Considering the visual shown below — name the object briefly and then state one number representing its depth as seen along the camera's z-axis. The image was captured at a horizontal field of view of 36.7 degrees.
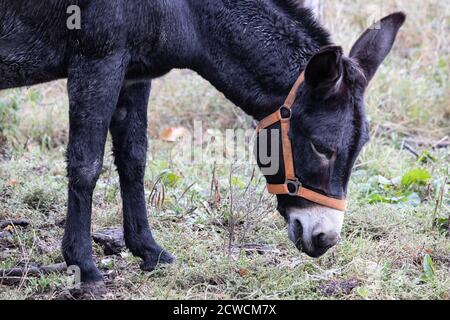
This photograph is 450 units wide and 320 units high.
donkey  3.61
